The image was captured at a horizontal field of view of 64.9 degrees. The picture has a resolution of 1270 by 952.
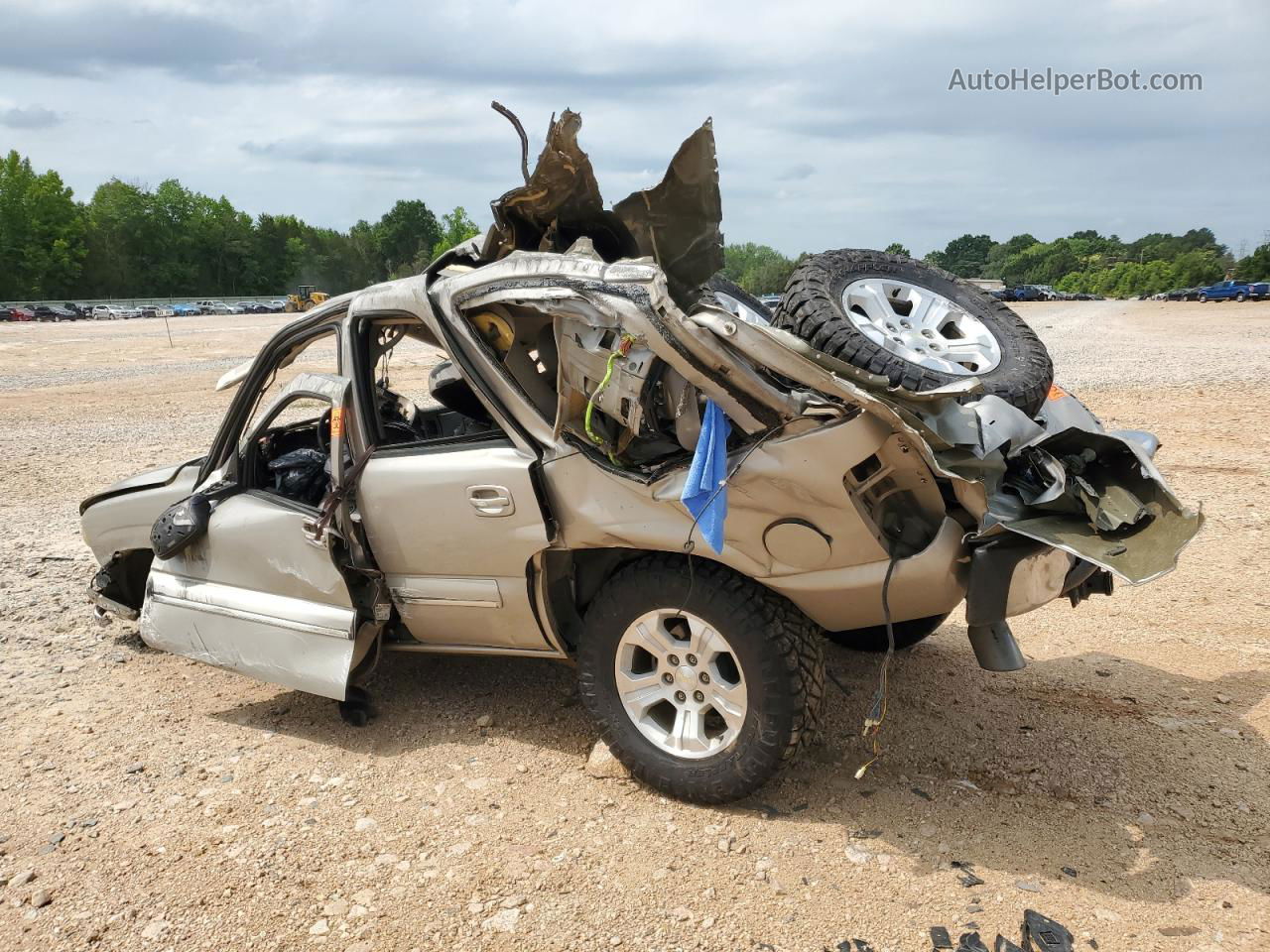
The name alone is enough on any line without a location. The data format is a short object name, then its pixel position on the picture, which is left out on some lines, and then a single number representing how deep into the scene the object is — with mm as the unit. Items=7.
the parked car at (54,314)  64812
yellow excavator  67725
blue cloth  3488
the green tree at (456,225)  115625
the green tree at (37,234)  83312
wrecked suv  3488
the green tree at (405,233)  122750
